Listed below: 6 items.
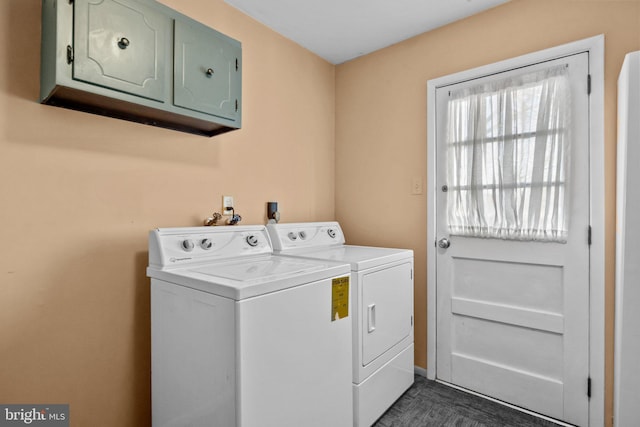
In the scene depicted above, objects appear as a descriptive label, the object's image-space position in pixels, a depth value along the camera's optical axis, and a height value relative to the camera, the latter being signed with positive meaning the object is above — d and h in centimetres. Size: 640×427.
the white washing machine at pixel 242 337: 119 -50
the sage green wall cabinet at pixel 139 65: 123 +63
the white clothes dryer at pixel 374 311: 175 -57
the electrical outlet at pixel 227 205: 205 +5
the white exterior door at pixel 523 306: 182 -57
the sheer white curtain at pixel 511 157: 186 +34
